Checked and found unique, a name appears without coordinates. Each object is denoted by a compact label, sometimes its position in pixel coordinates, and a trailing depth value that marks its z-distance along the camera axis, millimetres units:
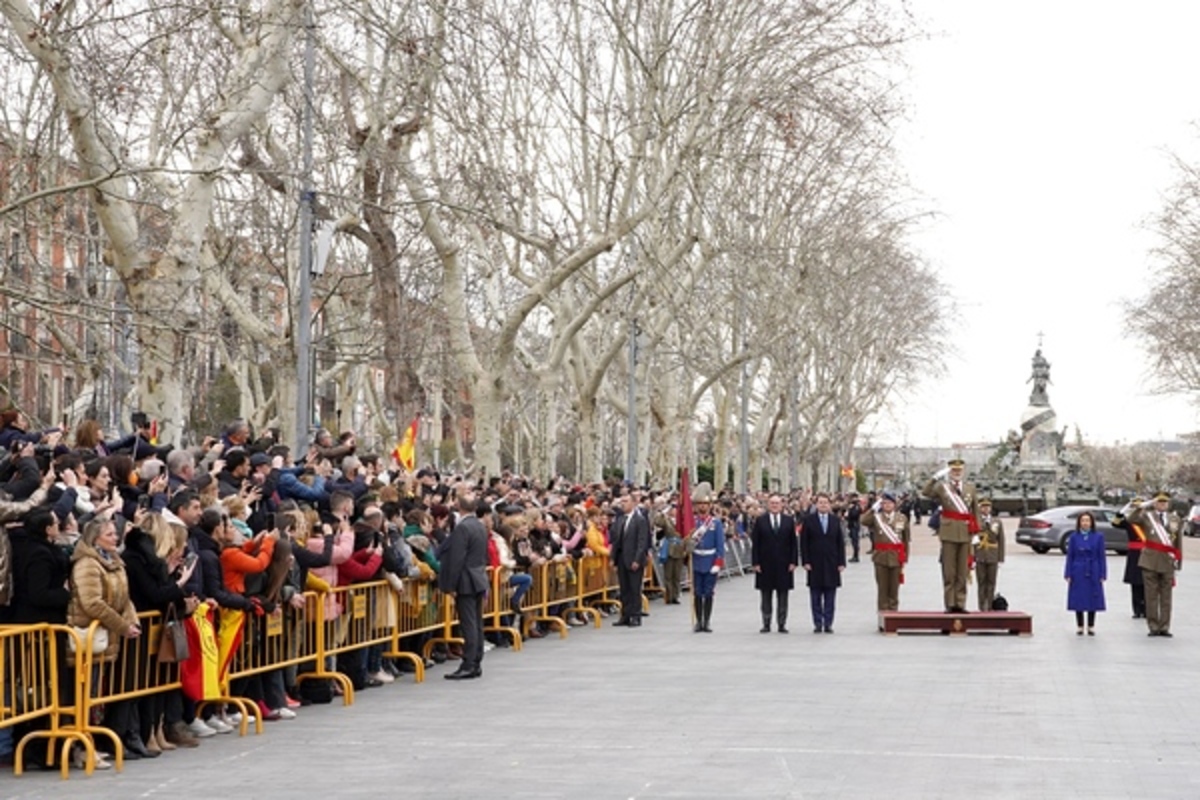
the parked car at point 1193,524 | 77812
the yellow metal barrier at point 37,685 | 11430
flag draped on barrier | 13219
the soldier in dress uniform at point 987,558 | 26609
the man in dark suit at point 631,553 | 26047
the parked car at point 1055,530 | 55344
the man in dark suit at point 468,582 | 18078
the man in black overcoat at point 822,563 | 24625
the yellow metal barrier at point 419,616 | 18141
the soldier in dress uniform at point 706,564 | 24609
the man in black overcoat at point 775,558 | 24656
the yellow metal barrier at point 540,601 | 23422
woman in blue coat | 24422
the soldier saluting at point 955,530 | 24562
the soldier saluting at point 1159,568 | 24297
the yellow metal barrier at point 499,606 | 21594
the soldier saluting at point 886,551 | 25766
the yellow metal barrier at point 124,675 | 11891
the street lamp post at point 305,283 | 23047
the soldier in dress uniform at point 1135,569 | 26328
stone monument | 107000
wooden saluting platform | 24094
